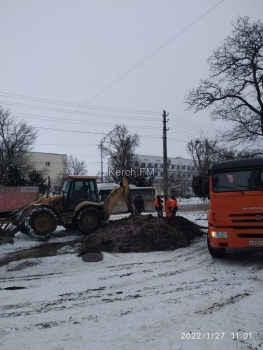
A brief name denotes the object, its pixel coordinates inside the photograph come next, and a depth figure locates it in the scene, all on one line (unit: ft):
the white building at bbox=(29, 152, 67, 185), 278.46
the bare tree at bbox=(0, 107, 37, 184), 132.77
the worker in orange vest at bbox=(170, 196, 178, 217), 63.87
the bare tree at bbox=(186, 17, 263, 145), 75.97
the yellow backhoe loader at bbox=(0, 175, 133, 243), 44.60
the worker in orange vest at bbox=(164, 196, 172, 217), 64.34
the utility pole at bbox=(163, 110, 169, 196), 97.86
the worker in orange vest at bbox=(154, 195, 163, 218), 69.10
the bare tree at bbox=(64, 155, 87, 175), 251.46
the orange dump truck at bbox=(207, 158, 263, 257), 27.61
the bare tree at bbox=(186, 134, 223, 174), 171.01
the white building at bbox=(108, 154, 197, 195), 339.20
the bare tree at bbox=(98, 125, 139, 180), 168.14
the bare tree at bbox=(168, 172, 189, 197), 241.18
